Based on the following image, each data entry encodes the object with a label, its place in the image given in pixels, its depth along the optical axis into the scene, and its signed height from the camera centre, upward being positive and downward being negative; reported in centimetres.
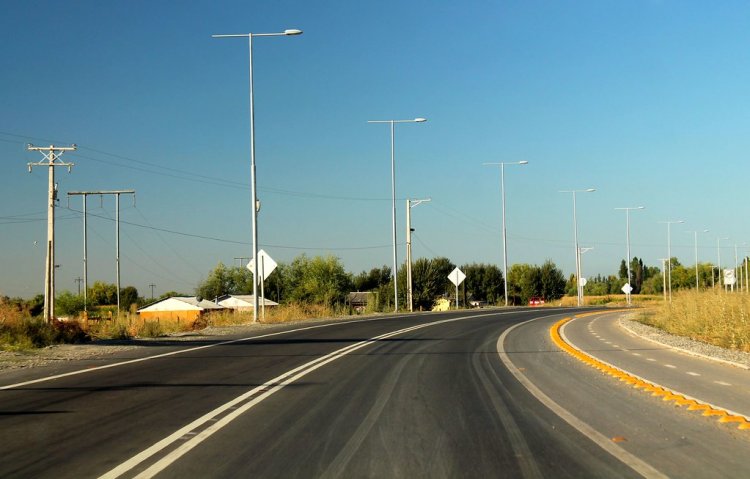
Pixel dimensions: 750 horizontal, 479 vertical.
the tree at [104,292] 14112 -249
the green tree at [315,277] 11569 -19
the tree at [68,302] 9879 -316
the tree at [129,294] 12659 -279
